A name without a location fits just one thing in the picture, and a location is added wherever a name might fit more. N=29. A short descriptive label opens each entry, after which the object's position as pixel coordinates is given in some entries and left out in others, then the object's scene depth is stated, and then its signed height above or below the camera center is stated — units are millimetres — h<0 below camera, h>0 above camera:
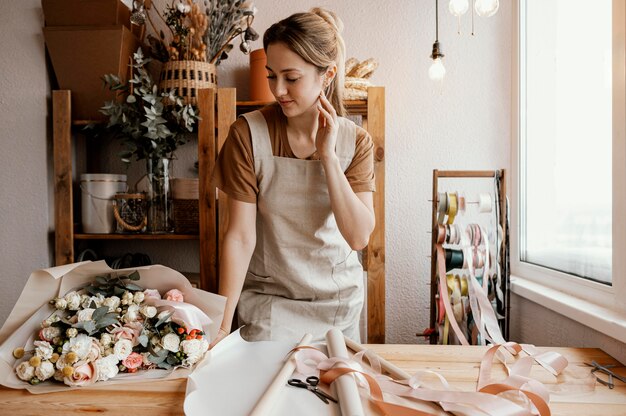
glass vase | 2066 +19
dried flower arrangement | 2004 +778
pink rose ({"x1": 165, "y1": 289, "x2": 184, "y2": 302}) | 859 -180
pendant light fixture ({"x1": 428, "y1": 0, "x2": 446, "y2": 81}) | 1880 +528
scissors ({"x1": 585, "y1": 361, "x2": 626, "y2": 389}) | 905 -370
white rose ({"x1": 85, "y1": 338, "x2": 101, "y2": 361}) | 755 -249
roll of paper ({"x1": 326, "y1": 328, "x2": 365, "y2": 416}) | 606 -277
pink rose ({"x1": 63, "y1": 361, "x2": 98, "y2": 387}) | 741 -285
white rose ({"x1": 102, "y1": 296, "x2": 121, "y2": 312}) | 807 -181
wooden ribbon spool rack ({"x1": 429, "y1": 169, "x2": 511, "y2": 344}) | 1808 -187
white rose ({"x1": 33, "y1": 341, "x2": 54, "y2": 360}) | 735 -240
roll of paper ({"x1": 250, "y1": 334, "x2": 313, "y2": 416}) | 616 -280
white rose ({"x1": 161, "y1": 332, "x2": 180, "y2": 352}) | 795 -248
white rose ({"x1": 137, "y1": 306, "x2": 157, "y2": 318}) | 811 -198
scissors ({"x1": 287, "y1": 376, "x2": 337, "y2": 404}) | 687 -294
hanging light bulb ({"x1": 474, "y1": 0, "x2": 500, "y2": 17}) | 1568 +660
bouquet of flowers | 745 -231
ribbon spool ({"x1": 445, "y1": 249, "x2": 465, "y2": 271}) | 1782 -235
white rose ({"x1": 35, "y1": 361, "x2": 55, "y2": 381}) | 735 -273
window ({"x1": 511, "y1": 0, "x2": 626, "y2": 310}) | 1351 +180
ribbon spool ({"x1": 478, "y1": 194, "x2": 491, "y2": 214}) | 1844 -21
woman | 1349 -8
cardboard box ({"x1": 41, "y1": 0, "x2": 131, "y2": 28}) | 2035 +843
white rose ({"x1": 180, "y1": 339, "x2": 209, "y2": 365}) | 792 -260
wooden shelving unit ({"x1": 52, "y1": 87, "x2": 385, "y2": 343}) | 1939 +113
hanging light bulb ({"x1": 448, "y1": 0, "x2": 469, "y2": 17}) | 1643 +692
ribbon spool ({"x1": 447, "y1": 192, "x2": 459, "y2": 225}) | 1786 -28
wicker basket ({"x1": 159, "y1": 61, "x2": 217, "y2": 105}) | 2027 +543
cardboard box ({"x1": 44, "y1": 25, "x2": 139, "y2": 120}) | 2025 +638
